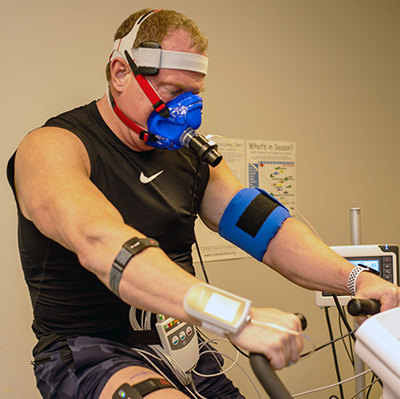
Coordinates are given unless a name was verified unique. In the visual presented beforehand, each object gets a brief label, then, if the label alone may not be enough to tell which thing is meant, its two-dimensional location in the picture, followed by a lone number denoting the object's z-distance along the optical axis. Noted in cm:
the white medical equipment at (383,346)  72
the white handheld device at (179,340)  115
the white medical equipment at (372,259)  192
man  80
